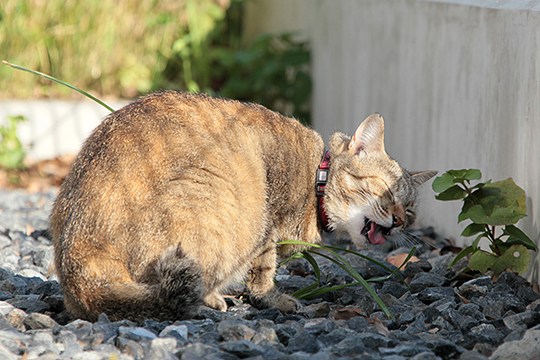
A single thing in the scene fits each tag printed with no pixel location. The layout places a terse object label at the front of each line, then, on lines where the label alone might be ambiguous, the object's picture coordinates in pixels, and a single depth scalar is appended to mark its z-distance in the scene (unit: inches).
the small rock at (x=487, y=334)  248.9
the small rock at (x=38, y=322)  257.8
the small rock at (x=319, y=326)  255.3
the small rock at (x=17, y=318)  259.6
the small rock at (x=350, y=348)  231.1
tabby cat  257.9
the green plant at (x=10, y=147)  550.6
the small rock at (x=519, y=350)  231.6
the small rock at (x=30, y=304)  279.7
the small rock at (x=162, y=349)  224.2
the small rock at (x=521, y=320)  262.1
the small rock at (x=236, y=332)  242.4
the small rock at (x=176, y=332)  240.7
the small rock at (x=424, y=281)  313.6
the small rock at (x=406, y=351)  232.4
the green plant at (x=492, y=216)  297.7
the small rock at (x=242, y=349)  228.5
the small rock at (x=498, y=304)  278.8
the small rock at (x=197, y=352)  224.8
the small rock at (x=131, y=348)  230.2
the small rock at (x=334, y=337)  246.5
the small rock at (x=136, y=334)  237.5
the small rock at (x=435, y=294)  299.4
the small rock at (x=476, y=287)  300.5
